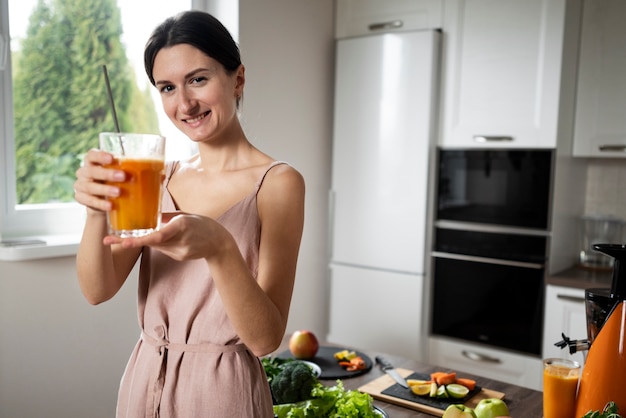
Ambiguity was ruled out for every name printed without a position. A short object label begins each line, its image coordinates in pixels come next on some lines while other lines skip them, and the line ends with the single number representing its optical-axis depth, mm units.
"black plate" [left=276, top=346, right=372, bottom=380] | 1669
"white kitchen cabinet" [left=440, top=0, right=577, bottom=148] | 2637
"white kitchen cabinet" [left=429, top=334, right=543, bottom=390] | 2752
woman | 997
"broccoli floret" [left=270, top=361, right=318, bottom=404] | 1420
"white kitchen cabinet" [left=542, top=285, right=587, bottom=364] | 2592
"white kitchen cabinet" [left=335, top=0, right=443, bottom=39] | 2959
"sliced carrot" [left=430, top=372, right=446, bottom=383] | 1582
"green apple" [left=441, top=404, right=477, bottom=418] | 1219
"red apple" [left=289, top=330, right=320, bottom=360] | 1781
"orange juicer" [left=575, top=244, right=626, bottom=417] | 1161
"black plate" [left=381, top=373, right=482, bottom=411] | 1459
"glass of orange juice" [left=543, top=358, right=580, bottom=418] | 1247
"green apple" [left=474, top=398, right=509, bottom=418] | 1285
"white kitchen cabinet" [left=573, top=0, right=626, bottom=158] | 2705
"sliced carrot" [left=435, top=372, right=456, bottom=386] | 1558
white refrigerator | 2961
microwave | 2711
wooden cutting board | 1438
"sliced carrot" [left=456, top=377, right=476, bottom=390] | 1566
